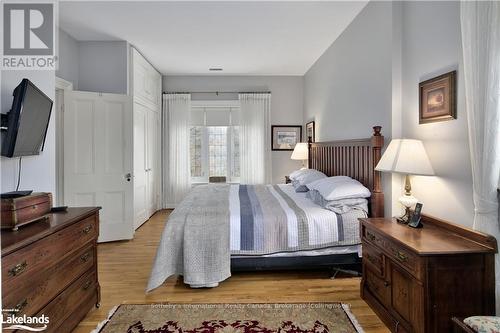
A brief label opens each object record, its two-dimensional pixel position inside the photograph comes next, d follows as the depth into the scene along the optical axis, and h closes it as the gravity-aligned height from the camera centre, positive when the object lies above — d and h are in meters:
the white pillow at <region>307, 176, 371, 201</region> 2.64 -0.24
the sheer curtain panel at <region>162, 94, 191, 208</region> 5.61 +0.45
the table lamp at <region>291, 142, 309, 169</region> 4.99 +0.24
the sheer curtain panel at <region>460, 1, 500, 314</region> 1.53 +0.34
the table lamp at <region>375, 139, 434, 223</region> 2.01 +0.02
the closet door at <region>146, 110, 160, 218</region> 4.97 +0.11
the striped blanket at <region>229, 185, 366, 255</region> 2.54 -0.60
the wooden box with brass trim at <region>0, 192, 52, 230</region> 1.53 -0.25
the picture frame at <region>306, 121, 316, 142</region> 4.93 +0.65
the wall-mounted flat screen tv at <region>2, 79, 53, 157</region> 1.75 +0.30
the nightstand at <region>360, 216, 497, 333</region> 1.54 -0.65
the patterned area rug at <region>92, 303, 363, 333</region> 1.94 -1.14
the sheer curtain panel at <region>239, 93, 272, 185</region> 5.68 +0.61
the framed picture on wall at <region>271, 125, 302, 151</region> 5.80 +0.60
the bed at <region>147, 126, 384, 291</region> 2.44 -0.66
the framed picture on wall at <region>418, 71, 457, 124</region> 1.92 +0.49
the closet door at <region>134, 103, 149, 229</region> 4.34 +0.01
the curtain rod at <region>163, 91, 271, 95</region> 5.63 +1.52
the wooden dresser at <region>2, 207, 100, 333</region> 1.36 -0.59
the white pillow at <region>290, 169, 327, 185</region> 3.66 -0.15
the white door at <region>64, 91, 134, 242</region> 3.57 +0.13
